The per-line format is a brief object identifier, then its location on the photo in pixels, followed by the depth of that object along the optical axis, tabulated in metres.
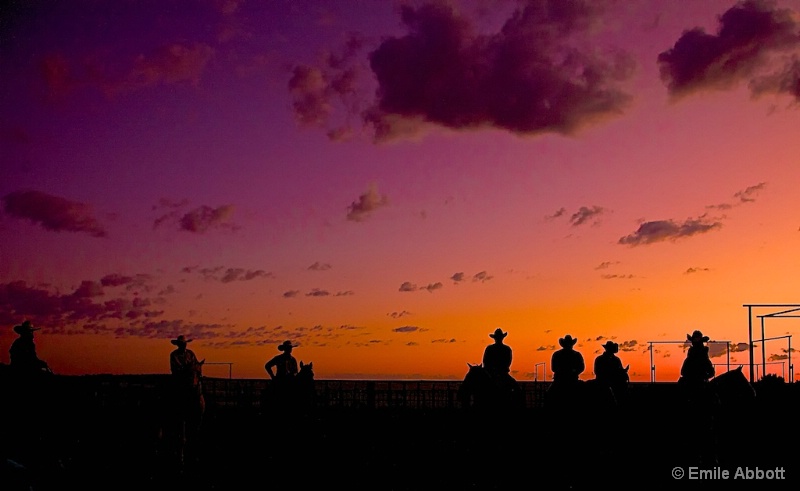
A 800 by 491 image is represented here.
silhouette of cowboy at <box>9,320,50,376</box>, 20.44
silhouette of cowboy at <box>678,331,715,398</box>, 18.64
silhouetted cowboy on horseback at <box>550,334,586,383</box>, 17.81
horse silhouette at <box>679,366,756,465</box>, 18.23
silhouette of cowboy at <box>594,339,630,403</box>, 21.59
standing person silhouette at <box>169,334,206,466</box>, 20.46
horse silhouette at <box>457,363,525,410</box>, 18.36
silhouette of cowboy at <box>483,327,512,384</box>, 18.72
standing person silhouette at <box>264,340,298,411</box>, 21.11
